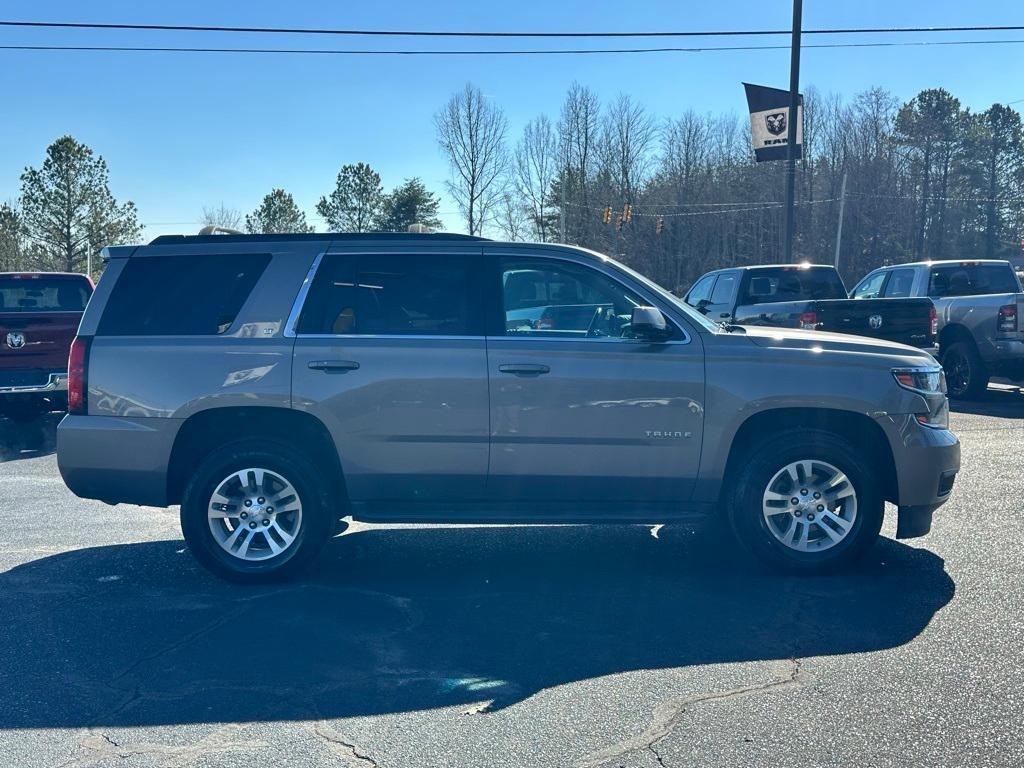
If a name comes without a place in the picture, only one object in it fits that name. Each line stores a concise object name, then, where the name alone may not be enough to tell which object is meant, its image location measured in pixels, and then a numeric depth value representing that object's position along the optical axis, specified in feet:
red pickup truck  39.60
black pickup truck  42.78
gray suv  18.90
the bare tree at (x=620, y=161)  195.83
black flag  71.36
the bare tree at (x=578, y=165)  193.16
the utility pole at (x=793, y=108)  68.90
